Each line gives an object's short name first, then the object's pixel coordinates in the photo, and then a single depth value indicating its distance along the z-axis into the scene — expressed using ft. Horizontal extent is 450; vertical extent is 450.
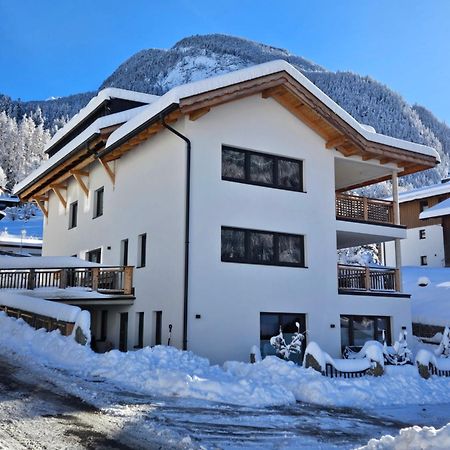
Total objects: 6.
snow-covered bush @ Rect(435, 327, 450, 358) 55.72
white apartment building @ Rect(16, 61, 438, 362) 52.75
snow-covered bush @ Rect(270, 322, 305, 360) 49.83
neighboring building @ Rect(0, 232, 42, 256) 144.77
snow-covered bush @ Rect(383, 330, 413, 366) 48.19
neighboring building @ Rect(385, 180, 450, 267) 118.21
